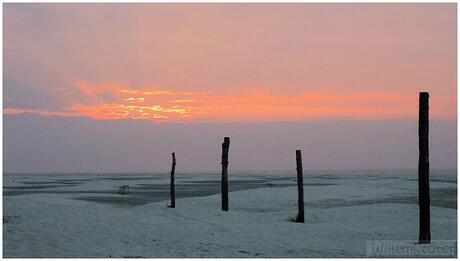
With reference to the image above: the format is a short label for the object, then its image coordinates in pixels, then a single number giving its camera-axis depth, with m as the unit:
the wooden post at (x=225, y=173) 27.77
